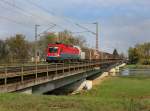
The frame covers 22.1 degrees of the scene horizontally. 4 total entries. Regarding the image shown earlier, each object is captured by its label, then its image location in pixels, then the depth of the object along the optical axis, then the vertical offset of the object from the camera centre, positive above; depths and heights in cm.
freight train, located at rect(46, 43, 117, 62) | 6750 +200
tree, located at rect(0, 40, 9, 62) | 9831 +339
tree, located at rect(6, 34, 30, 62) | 12594 +591
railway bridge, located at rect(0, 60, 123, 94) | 2620 -121
